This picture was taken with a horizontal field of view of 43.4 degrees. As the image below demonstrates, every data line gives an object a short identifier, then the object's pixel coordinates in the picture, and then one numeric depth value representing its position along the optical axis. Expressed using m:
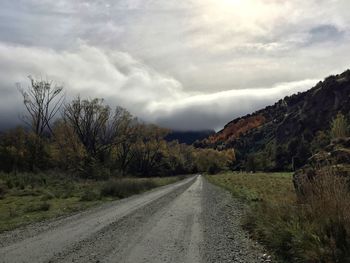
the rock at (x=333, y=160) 10.93
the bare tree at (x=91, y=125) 68.75
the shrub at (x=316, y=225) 7.14
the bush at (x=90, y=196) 27.97
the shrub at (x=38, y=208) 21.00
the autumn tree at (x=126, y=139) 78.75
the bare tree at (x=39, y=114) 63.91
